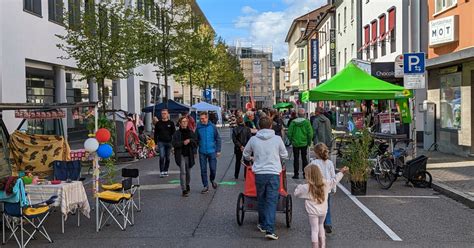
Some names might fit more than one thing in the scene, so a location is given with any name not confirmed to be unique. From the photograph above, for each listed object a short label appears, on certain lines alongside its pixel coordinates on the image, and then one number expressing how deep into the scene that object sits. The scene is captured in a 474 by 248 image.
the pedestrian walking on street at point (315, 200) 6.01
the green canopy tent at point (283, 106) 49.13
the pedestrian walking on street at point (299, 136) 12.82
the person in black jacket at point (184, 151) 10.76
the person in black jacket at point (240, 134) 12.85
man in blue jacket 11.04
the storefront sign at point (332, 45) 44.33
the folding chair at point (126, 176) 8.60
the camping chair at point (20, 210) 6.92
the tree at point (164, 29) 25.80
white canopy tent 32.34
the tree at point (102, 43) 18.33
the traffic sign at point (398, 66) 13.34
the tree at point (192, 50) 27.39
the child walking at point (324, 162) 6.70
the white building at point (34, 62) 17.88
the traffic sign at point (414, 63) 12.64
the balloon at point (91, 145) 7.95
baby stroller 7.63
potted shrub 10.38
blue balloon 8.16
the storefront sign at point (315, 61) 54.93
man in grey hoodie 6.99
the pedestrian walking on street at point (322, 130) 13.67
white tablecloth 7.55
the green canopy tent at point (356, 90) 14.15
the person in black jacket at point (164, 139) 14.18
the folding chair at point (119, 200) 7.64
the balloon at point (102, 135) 8.32
